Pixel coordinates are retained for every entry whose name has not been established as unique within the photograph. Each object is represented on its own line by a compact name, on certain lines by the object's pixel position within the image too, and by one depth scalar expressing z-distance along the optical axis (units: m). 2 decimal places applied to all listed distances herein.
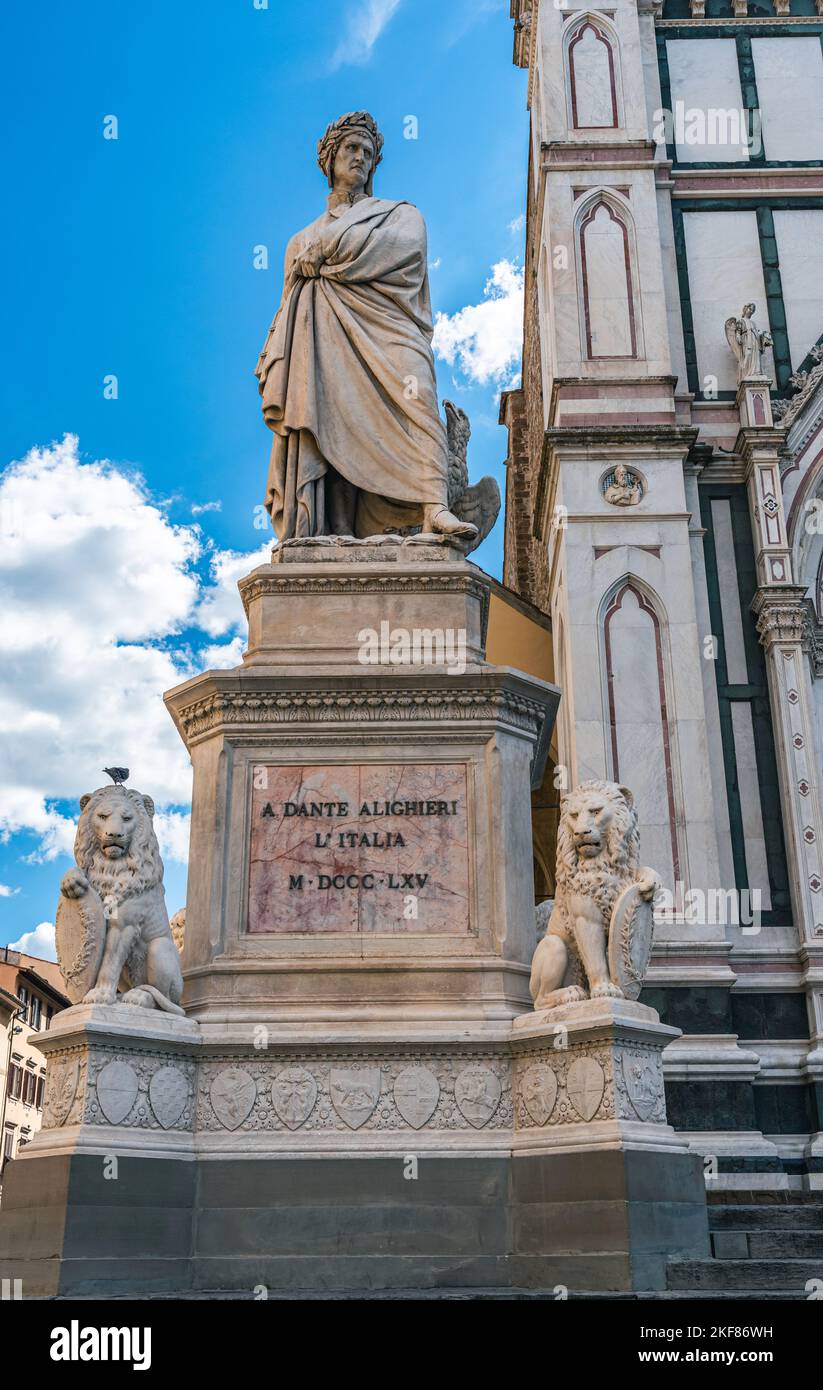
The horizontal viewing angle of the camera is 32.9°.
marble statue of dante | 9.59
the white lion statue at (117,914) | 7.44
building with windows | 49.25
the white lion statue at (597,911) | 7.47
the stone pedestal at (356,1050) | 6.84
